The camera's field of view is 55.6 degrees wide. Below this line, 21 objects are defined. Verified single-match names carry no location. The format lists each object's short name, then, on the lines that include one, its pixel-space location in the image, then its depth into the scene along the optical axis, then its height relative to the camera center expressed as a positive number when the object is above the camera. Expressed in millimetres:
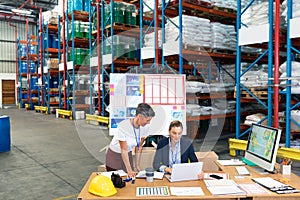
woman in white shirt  3233 -601
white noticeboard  4914 -131
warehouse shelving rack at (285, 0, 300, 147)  4914 +556
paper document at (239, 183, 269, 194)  2352 -835
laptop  2584 -748
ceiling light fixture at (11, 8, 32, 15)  15947 +4406
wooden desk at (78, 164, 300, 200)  2285 -849
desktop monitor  2652 -548
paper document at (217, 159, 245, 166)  3199 -816
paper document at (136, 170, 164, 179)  2761 -830
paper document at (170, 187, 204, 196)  2324 -845
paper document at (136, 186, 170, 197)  2322 -845
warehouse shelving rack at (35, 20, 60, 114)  15320 +996
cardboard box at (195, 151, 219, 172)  3621 -897
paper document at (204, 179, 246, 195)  2344 -836
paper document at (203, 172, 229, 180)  2750 -828
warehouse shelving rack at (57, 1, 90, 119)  12281 +1092
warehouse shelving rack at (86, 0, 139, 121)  9594 +1709
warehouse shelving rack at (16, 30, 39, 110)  18797 +1257
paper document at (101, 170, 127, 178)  2836 -832
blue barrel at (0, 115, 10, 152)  6598 -1002
